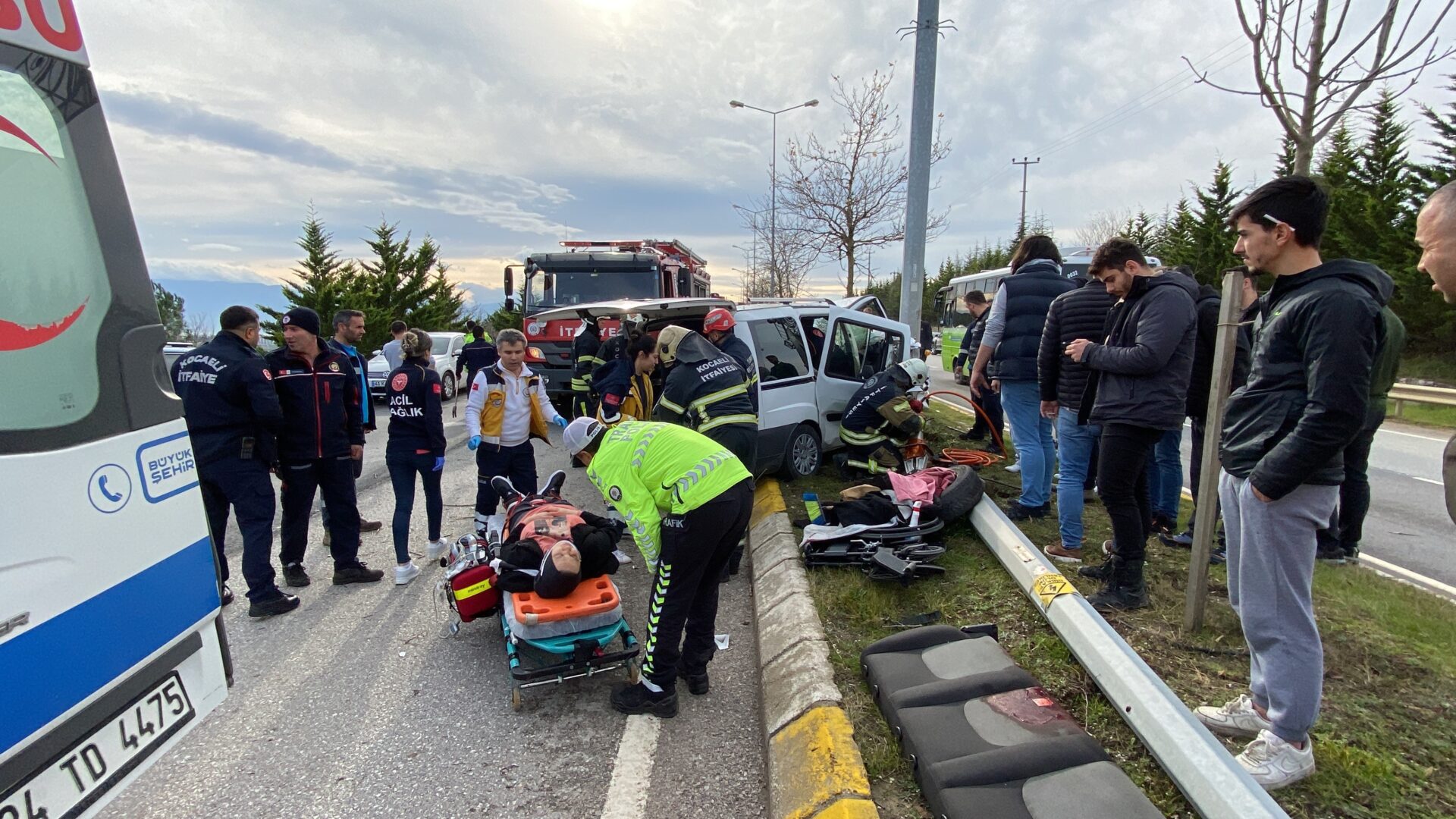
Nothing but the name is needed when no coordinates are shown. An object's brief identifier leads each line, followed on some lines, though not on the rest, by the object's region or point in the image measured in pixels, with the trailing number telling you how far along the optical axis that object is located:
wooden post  3.27
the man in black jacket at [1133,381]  3.55
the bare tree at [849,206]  14.16
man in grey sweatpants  2.21
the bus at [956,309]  21.67
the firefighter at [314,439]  4.65
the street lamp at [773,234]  21.03
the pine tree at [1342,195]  19.95
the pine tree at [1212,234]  25.33
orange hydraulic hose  7.13
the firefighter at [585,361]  7.53
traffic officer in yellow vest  3.10
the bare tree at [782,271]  18.86
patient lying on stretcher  3.42
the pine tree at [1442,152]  17.72
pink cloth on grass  5.18
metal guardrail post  2.08
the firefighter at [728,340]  5.63
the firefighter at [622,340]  6.62
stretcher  3.32
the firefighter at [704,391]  4.69
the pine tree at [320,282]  21.70
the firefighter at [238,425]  4.21
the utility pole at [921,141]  8.72
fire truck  12.55
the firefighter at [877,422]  6.68
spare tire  5.03
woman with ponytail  5.00
